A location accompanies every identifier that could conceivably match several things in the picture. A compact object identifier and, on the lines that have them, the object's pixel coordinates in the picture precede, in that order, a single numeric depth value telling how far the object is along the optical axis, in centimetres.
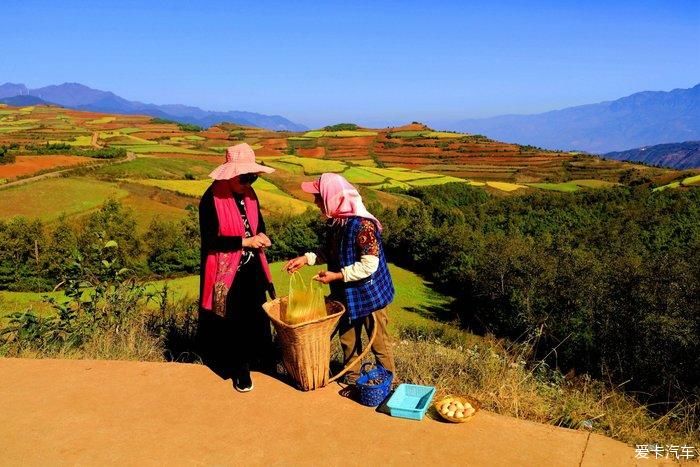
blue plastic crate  340
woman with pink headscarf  363
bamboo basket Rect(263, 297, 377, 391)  362
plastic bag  367
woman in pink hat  398
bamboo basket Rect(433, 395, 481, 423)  332
